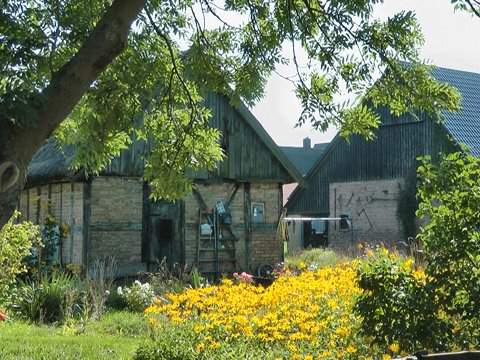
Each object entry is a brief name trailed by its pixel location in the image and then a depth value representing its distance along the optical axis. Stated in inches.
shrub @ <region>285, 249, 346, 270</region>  737.0
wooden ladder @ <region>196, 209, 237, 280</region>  736.3
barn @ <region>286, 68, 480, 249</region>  1040.8
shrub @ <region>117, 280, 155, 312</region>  508.1
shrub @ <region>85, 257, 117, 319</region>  470.0
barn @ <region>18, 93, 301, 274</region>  656.4
